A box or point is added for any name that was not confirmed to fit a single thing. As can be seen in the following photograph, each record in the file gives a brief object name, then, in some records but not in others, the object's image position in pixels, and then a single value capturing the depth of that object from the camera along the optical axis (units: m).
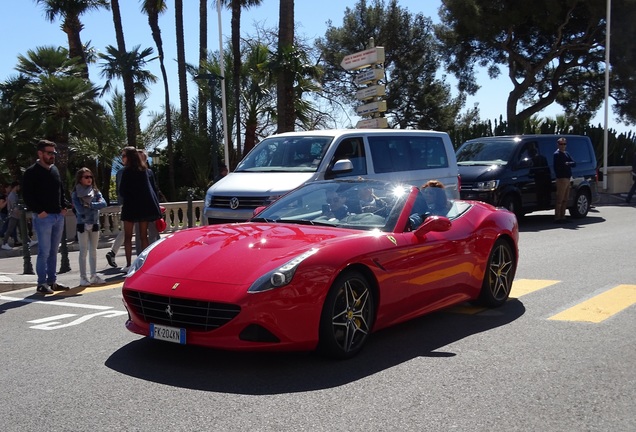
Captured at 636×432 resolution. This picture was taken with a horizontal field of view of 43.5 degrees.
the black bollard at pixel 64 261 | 12.20
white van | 12.28
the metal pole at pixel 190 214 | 16.27
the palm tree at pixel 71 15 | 33.94
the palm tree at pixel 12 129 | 26.78
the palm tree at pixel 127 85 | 34.66
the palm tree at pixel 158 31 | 42.19
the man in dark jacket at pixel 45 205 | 9.57
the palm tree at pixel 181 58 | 41.50
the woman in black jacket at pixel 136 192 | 11.21
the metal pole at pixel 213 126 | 23.00
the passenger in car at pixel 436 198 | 7.67
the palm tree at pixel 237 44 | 32.53
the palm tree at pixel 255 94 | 31.33
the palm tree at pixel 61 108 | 25.62
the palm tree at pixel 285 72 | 23.31
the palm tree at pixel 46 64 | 26.98
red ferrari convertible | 5.68
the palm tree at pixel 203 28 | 42.00
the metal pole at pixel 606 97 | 30.05
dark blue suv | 17.53
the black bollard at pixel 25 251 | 11.90
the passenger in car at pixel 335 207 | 7.09
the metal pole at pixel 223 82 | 24.88
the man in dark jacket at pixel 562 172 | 18.22
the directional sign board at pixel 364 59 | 21.45
